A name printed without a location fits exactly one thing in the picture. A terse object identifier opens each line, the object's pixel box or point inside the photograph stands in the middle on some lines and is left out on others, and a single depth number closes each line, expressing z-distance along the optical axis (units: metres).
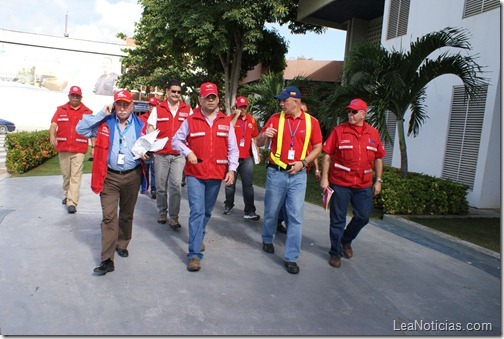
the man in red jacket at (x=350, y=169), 4.66
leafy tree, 15.57
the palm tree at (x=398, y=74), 7.67
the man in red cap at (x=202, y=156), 4.34
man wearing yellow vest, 4.48
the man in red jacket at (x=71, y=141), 6.52
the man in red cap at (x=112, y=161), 4.14
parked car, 27.67
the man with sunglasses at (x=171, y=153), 5.88
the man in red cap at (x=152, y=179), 8.18
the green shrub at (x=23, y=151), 10.48
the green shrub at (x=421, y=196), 7.48
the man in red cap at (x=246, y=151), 6.55
